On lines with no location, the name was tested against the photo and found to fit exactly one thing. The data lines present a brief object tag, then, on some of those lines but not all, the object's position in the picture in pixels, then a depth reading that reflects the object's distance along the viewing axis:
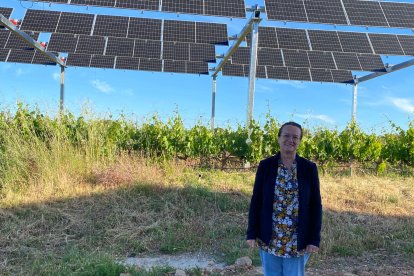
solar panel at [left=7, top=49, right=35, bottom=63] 15.14
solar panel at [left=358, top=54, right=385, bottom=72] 14.34
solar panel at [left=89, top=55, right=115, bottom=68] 14.93
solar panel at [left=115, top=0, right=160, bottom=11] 9.16
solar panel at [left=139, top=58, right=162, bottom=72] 14.68
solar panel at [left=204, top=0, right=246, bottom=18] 9.52
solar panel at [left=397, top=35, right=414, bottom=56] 13.07
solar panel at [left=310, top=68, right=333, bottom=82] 15.58
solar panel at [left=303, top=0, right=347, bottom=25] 9.86
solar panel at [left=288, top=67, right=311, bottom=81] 15.28
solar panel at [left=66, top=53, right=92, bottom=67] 15.20
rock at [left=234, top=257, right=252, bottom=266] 4.45
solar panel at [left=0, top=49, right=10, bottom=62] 14.87
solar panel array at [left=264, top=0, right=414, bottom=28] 9.62
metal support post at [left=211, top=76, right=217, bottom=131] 15.97
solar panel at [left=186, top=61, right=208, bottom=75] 15.24
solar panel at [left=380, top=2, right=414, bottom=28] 10.40
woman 2.87
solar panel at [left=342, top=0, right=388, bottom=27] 10.09
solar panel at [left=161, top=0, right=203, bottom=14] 9.33
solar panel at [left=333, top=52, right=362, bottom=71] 14.55
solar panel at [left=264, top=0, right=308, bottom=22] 9.27
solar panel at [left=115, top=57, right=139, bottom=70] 14.64
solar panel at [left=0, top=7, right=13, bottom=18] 12.64
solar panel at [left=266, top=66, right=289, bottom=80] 15.16
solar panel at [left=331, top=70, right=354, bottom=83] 15.72
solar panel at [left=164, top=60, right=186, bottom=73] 14.87
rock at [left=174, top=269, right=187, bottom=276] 4.09
